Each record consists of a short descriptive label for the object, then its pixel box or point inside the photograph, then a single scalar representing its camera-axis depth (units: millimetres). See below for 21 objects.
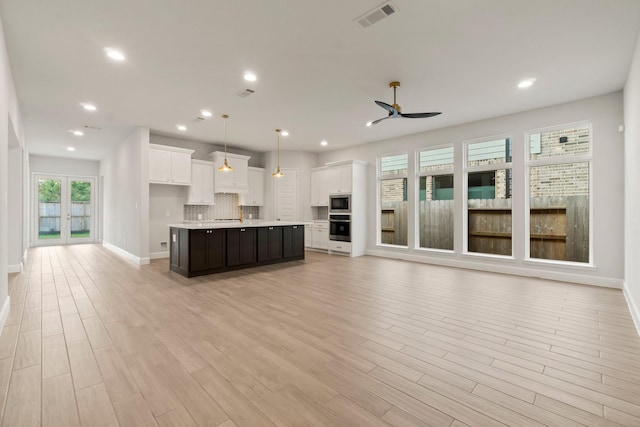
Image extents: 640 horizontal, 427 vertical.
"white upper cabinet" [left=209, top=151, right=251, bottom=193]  7927
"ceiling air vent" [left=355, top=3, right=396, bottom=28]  2684
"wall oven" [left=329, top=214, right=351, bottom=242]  7922
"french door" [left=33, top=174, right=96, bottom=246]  9789
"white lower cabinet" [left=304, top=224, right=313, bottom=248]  9008
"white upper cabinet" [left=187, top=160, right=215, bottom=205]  7559
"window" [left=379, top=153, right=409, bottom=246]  7535
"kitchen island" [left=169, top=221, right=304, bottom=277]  5199
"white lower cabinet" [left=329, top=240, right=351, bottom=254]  7875
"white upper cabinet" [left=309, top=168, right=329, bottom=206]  8727
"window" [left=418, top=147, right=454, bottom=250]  6738
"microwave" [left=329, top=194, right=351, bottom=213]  7943
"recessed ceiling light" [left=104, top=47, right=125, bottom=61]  3391
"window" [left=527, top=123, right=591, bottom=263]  5105
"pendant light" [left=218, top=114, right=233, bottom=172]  5766
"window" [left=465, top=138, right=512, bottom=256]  5902
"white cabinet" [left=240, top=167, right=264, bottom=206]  8930
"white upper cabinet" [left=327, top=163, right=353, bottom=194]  7906
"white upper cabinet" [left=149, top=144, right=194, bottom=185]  6691
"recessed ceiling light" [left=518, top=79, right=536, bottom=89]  4213
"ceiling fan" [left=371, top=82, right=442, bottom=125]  3962
